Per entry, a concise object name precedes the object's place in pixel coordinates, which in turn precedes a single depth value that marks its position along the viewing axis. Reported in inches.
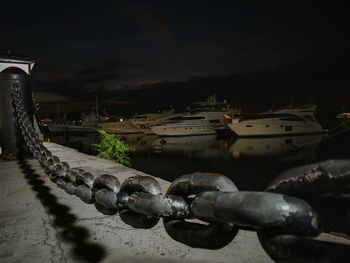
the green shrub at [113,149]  358.9
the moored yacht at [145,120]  2758.4
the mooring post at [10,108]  202.4
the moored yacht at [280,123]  1814.7
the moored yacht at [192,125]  1993.1
